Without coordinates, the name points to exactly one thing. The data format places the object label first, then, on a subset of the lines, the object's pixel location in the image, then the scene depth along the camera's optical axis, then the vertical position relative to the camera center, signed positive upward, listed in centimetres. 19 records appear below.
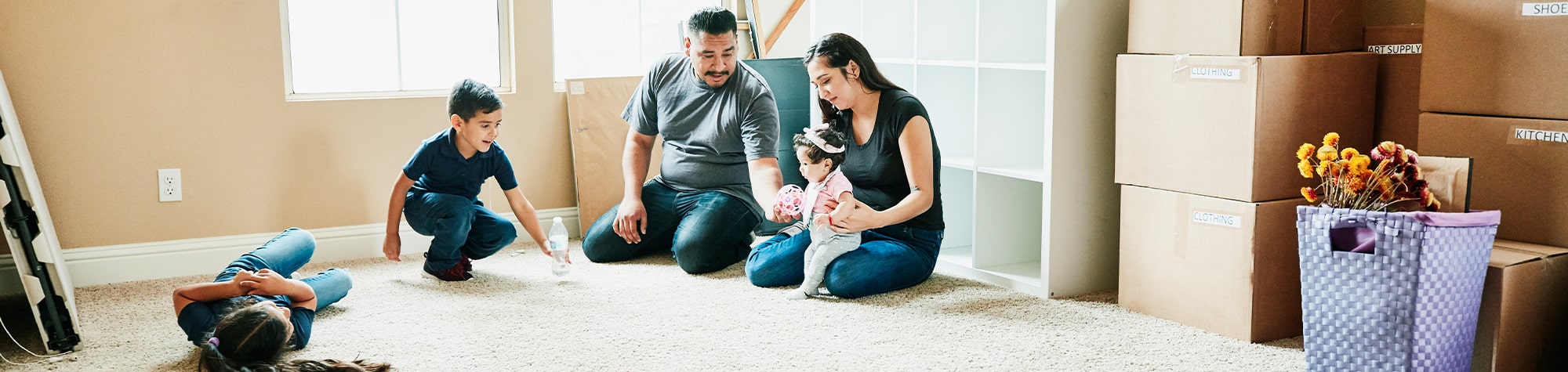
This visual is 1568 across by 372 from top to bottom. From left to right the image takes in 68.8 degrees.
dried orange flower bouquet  226 -22
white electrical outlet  372 -37
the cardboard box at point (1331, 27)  279 +10
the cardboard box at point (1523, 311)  227 -49
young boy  338 -35
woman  317 -33
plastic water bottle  358 -56
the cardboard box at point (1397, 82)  280 -4
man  361 -30
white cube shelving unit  317 -16
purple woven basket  219 -44
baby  310 -35
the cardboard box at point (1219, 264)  272 -48
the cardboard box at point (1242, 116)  268 -12
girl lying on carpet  237 -54
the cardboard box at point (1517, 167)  232 -21
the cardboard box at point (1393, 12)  292 +14
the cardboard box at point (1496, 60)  230 +1
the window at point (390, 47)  395 +9
